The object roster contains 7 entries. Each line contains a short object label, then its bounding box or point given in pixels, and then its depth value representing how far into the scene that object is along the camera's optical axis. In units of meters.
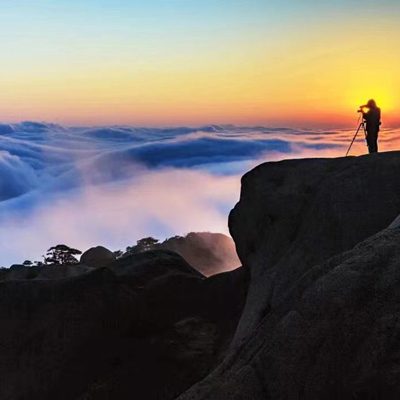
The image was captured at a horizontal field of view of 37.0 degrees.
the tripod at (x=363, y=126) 23.62
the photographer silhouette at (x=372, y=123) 23.28
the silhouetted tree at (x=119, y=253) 91.53
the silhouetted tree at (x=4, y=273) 50.47
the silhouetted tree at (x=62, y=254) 81.50
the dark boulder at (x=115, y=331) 19.16
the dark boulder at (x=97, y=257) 64.31
